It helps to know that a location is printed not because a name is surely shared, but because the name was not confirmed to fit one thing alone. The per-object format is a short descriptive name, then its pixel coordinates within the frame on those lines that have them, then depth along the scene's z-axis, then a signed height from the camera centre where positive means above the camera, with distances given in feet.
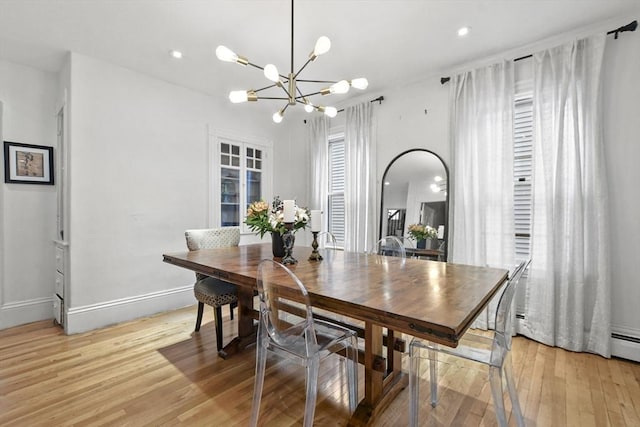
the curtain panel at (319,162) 14.57 +2.49
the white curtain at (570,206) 7.90 +0.20
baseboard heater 7.61 -3.28
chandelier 6.36 +3.05
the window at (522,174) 9.27 +1.22
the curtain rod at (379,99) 12.41 +4.79
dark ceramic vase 7.95 -0.94
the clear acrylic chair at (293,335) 4.72 -2.34
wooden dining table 3.79 -1.30
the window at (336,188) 14.33 +1.16
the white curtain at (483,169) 9.39 +1.45
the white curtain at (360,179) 12.76 +1.44
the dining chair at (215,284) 8.18 -2.19
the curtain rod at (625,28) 7.55 +4.82
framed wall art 9.89 +1.61
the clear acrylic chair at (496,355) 4.36 -2.38
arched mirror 10.86 +0.50
